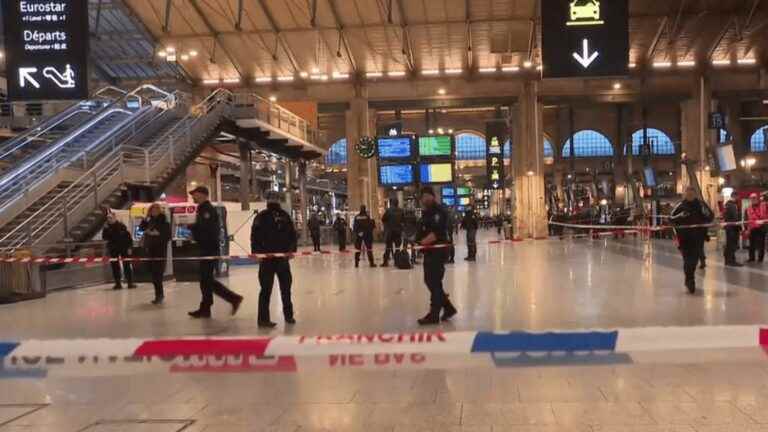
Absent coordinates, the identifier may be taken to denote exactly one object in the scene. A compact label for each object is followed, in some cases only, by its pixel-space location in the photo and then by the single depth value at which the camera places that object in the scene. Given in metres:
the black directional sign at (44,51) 9.34
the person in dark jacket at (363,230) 16.81
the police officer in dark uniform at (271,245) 7.67
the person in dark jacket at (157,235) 10.76
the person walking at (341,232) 24.42
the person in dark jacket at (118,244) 12.41
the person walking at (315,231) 26.17
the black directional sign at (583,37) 10.20
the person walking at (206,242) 8.63
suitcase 15.26
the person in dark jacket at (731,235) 13.42
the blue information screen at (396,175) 20.53
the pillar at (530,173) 35.97
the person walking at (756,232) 13.84
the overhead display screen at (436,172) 21.38
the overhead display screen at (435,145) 21.72
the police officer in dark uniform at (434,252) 7.70
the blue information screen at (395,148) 20.97
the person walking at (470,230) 17.77
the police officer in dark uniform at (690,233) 9.66
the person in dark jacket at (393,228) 15.99
